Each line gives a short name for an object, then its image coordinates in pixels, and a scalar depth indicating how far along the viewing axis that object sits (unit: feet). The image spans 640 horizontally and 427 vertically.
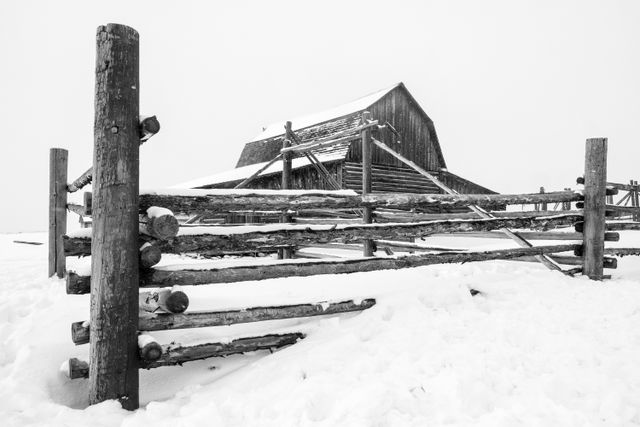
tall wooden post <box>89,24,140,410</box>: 8.93
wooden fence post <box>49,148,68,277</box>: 20.76
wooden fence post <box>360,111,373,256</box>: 23.17
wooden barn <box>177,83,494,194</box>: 52.31
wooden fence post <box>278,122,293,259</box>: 30.27
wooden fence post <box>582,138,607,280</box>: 17.15
